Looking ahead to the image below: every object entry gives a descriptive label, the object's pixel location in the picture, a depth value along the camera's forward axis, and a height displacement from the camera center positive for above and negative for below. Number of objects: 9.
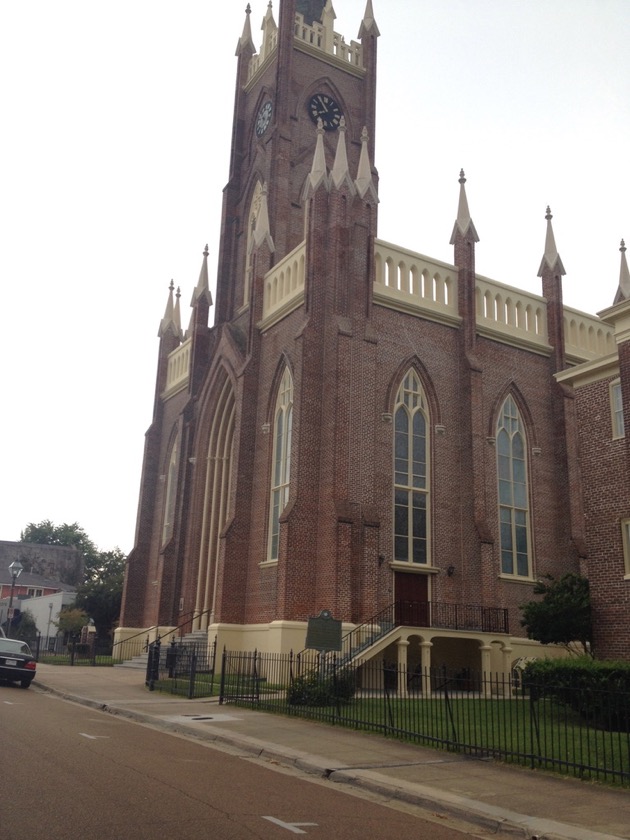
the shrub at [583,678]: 14.34 +0.03
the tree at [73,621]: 46.31 +2.25
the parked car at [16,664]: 22.12 -0.09
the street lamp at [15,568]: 34.00 +3.66
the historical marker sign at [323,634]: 18.19 +0.79
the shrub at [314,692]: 17.81 -0.43
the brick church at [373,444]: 25.20 +7.62
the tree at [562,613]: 20.89 +1.62
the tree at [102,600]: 46.06 +3.37
